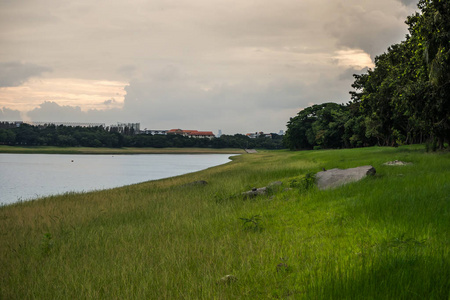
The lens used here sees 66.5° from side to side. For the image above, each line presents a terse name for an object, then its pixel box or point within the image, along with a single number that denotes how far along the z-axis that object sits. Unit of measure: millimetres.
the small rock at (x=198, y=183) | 23098
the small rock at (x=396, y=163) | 18694
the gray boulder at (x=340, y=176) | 13555
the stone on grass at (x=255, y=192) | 15061
